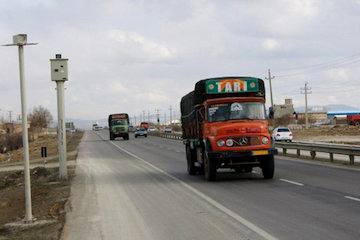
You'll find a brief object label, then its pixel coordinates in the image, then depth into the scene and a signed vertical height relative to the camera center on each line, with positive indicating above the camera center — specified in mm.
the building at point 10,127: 137350 +2539
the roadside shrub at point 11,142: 95119 -820
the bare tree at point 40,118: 156600 +5141
